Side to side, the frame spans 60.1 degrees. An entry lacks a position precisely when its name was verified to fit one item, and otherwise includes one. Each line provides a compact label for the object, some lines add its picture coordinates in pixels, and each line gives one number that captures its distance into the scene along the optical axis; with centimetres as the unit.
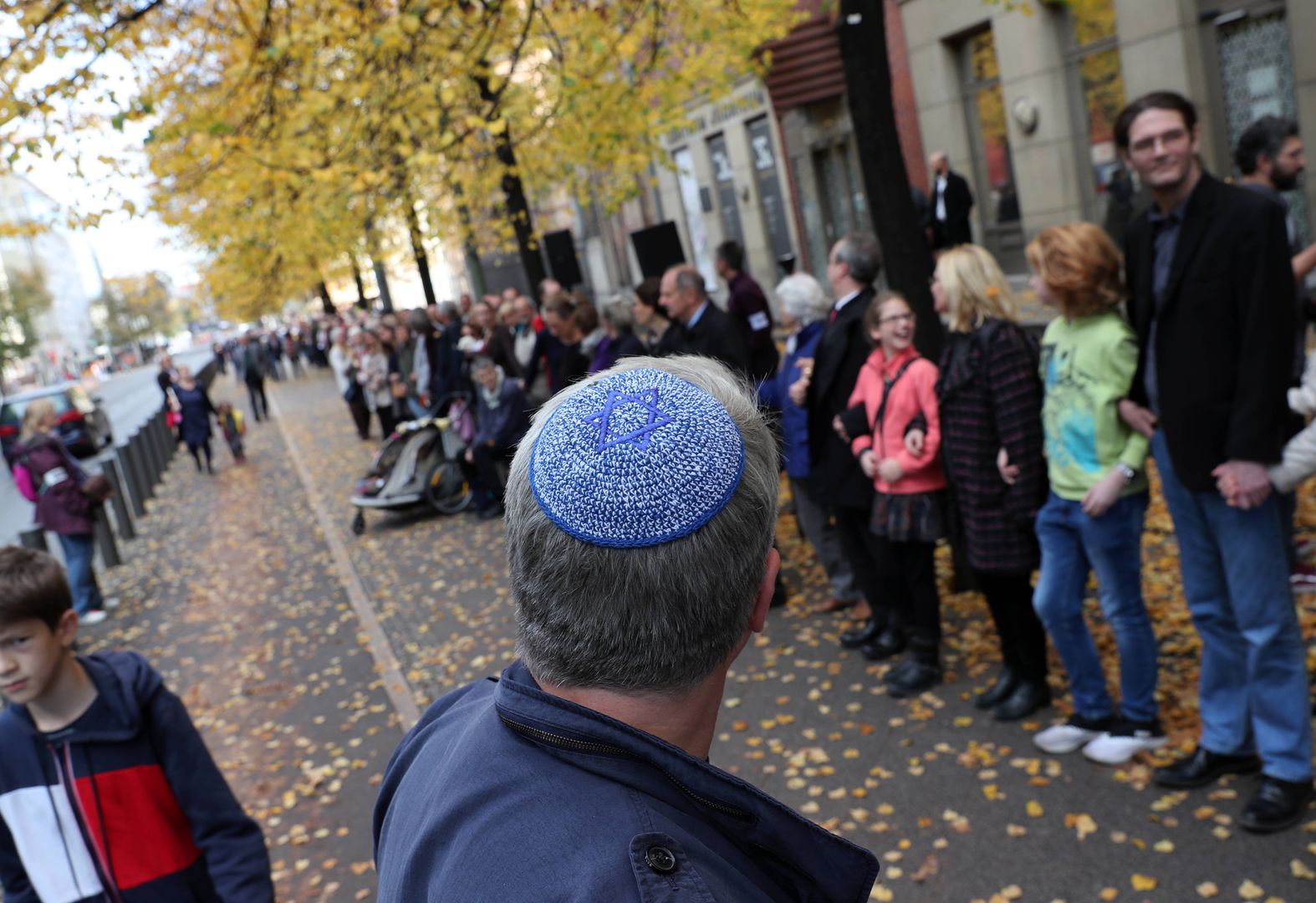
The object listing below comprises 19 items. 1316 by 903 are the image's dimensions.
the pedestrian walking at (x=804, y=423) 668
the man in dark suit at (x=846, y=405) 617
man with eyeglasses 368
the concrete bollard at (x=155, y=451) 2133
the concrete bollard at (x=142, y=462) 1869
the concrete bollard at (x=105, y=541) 1372
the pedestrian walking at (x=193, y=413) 2095
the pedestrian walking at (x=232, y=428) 2270
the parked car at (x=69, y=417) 2767
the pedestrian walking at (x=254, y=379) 2962
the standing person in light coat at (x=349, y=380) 2109
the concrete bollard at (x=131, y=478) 1747
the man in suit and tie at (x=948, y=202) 1469
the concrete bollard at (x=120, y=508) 1580
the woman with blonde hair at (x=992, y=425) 481
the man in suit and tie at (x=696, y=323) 721
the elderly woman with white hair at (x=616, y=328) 903
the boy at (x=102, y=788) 287
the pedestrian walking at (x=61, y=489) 1106
